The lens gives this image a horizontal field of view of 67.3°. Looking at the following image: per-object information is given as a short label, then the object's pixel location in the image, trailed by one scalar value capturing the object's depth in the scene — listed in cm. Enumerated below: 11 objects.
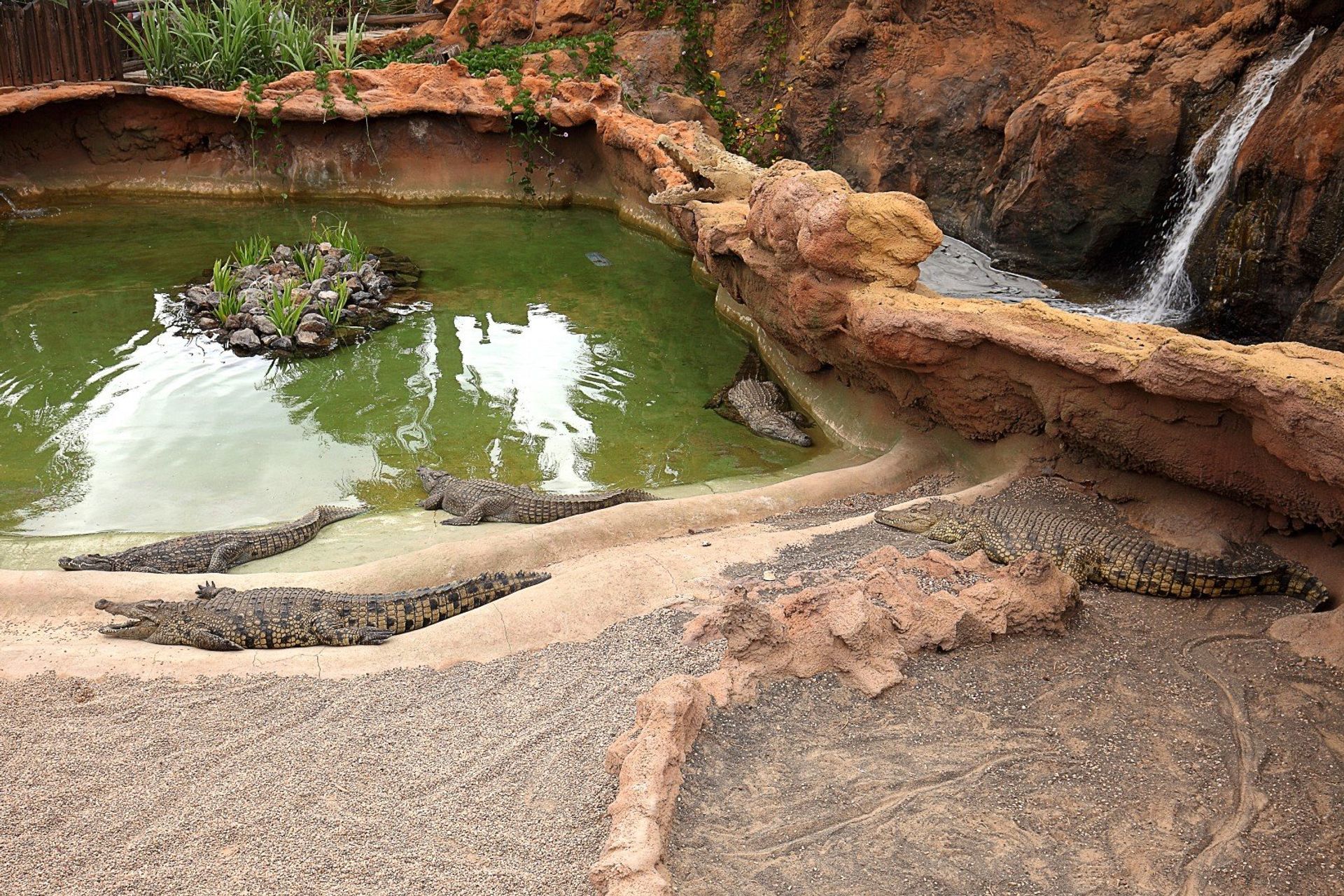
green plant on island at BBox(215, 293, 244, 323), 933
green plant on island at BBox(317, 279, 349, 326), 937
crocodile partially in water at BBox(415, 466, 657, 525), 630
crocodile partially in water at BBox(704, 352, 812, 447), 740
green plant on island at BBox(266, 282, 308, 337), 906
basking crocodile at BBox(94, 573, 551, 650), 478
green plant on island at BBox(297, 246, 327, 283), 994
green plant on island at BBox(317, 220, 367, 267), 1061
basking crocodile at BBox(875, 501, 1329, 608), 445
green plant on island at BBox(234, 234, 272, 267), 1051
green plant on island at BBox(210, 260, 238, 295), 956
